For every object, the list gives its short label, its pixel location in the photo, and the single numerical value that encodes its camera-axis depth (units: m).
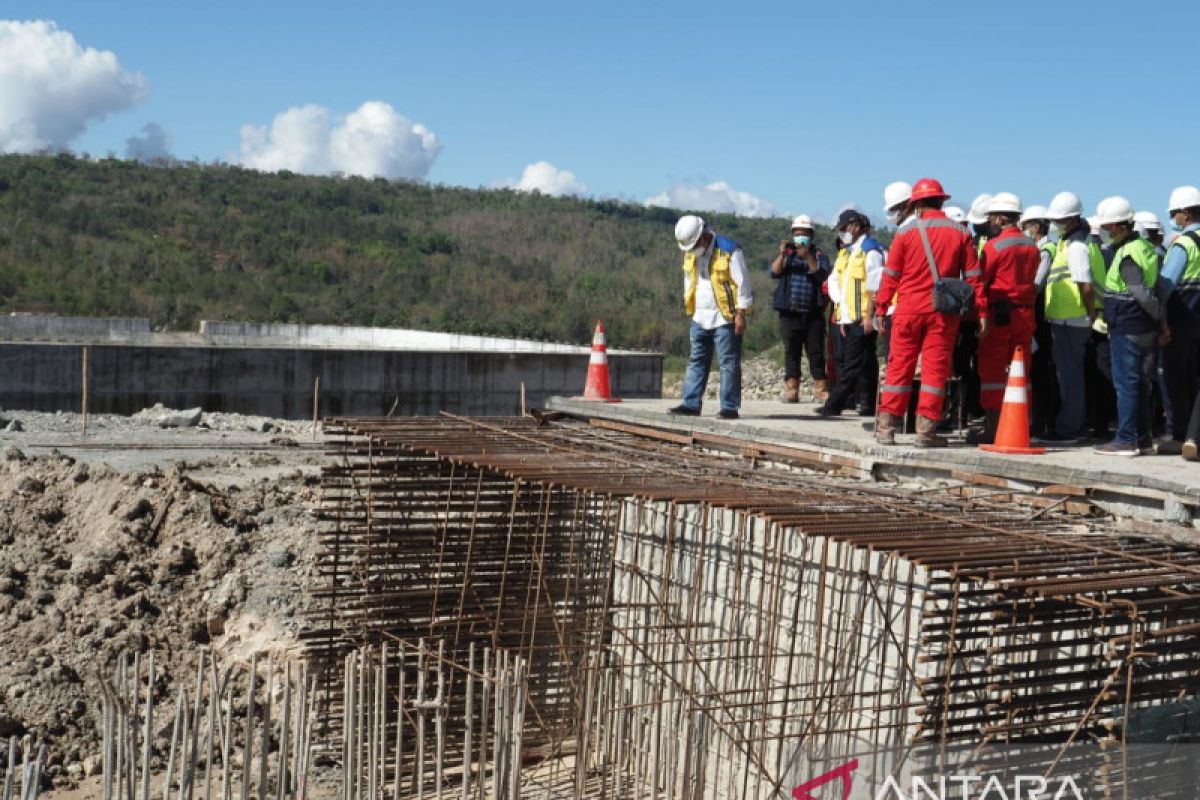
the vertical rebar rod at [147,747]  6.33
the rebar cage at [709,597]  5.10
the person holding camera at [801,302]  11.74
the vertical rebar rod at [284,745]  6.34
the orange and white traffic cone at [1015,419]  8.08
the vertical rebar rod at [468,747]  5.92
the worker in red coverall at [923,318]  8.37
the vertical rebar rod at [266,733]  6.35
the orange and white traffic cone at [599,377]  11.02
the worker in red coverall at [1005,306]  8.84
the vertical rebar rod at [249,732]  6.31
